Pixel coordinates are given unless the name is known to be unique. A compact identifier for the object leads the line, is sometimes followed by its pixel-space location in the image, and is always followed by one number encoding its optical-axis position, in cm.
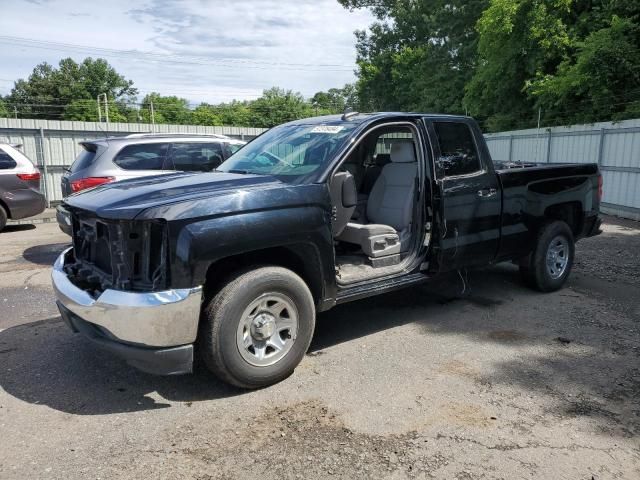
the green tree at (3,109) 6016
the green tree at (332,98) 9092
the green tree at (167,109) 6681
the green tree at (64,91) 6038
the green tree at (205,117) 7031
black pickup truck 331
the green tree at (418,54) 2833
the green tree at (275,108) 6844
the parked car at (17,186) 1022
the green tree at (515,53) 1784
